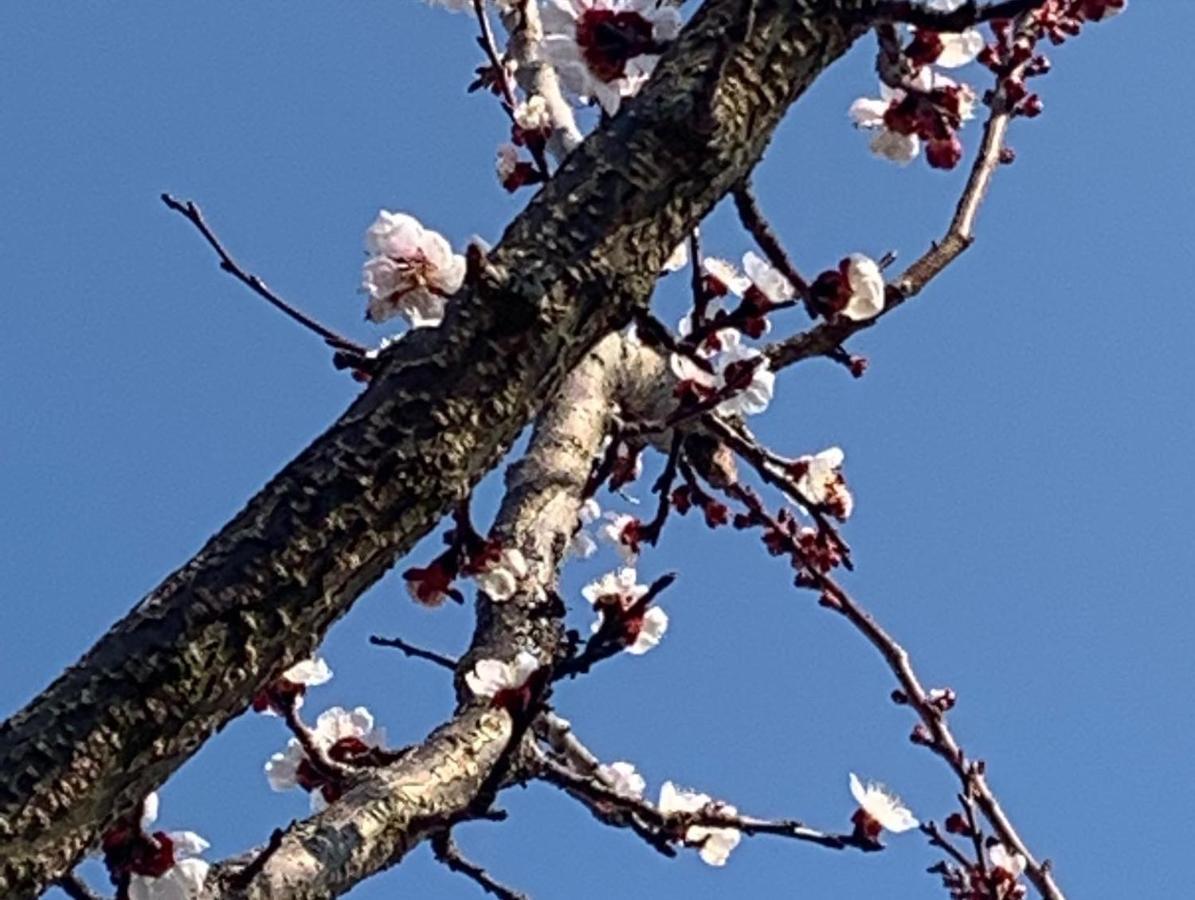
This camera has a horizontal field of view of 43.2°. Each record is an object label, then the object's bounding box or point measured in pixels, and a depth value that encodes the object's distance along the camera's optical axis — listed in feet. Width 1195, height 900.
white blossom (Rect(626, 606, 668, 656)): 9.44
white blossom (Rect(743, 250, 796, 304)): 8.08
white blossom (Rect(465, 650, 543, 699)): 7.82
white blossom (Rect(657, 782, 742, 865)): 9.27
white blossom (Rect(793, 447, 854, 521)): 10.39
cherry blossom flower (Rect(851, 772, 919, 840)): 9.59
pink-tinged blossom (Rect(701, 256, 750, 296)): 8.91
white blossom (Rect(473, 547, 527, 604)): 8.58
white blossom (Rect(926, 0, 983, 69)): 7.78
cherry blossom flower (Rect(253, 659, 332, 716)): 8.61
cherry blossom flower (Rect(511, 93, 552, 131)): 10.22
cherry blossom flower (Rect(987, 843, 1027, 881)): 11.13
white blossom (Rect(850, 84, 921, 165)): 8.34
